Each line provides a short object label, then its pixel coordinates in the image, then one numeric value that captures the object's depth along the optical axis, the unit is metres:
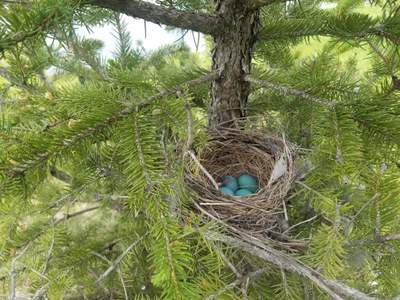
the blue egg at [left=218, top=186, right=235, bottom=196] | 0.32
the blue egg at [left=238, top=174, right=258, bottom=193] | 0.34
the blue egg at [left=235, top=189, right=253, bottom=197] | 0.32
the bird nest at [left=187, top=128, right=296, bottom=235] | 0.26
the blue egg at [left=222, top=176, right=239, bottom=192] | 0.34
